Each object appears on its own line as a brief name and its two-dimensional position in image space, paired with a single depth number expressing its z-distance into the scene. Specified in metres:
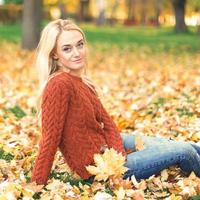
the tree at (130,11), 58.34
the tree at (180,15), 29.22
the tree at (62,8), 45.04
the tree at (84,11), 54.94
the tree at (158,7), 51.73
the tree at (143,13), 58.24
